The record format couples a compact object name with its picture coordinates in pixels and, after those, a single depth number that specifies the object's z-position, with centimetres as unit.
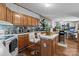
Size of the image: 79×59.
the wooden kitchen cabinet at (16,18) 183
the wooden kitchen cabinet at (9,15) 178
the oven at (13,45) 187
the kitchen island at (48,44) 194
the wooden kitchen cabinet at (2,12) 178
